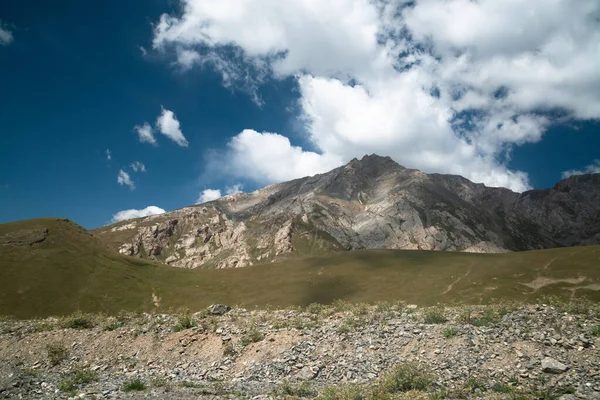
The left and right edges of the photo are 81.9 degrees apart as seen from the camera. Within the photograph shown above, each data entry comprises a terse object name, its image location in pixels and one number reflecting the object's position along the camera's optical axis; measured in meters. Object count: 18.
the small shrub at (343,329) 26.11
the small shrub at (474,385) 16.76
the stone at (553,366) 17.00
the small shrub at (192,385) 20.21
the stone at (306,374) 21.18
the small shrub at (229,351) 25.80
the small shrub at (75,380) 20.17
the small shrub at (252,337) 26.77
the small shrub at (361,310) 30.55
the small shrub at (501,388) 16.03
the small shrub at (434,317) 26.23
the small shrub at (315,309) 34.73
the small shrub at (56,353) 26.45
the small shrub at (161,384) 20.22
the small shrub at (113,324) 31.03
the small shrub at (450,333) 22.61
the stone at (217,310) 36.53
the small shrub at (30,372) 22.58
